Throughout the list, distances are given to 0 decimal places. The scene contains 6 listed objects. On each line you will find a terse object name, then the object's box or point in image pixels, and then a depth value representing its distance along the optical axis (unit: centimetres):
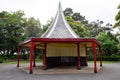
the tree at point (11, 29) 1295
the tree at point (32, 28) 1545
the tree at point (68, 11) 2202
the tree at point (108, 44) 1400
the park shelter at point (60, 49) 641
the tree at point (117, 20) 922
